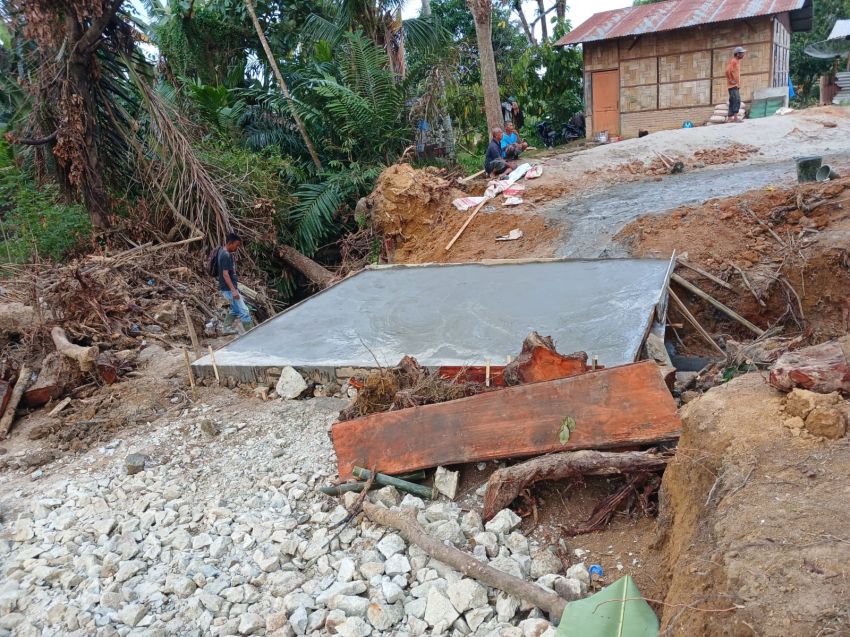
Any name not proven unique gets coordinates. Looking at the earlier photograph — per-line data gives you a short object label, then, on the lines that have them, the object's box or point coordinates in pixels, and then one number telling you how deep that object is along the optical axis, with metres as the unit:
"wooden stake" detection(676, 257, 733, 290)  7.01
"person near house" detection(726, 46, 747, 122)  12.79
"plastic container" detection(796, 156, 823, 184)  8.22
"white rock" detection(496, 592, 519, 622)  2.87
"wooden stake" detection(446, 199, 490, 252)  9.73
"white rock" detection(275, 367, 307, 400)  5.57
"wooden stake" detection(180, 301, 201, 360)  6.79
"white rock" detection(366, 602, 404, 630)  2.97
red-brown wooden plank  3.58
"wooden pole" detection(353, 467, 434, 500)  3.85
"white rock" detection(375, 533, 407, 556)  3.42
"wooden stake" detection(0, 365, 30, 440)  6.00
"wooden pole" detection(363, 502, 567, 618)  2.82
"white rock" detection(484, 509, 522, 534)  3.42
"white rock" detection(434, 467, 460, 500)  3.80
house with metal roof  14.76
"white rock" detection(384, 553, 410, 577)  3.28
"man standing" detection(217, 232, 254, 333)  7.89
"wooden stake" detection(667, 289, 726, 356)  6.42
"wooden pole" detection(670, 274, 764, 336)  6.67
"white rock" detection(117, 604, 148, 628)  3.22
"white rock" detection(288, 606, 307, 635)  3.03
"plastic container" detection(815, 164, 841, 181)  8.23
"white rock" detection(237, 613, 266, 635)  3.07
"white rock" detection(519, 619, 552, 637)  2.72
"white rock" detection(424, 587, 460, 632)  2.92
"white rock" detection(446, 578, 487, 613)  2.96
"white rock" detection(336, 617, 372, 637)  2.93
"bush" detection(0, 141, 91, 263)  10.41
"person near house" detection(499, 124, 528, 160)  11.91
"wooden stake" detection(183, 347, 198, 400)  5.96
